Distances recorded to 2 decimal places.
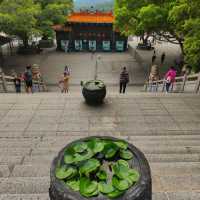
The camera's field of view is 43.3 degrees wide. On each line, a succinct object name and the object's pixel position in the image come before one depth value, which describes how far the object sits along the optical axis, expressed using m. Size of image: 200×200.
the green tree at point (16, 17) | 19.09
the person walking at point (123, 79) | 12.08
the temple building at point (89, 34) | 29.47
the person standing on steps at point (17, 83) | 11.95
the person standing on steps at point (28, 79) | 11.69
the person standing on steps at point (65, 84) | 13.90
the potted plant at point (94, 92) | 7.78
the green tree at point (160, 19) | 7.93
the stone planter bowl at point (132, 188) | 2.06
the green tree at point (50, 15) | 24.86
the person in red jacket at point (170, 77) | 11.61
